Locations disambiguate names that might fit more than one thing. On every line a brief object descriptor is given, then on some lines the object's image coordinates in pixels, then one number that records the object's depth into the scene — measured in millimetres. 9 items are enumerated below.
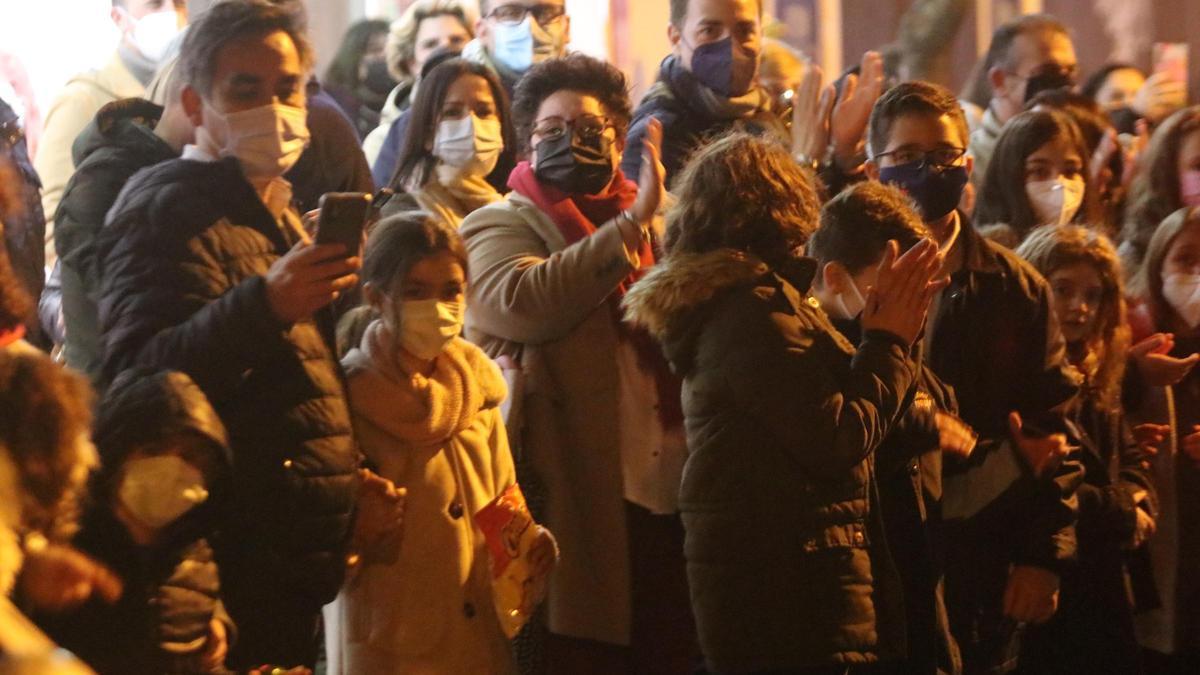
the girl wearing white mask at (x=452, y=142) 11734
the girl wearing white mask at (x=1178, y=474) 12531
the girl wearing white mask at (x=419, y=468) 9445
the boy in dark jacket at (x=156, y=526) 7805
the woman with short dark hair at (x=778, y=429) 9102
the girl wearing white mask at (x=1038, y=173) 12906
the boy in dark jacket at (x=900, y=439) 9805
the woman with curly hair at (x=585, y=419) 10758
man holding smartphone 8430
